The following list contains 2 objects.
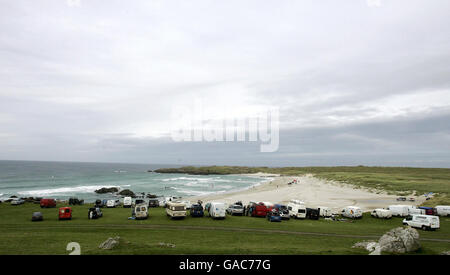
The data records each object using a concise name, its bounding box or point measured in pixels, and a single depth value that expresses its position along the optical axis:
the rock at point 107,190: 86.72
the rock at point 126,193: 81.44
